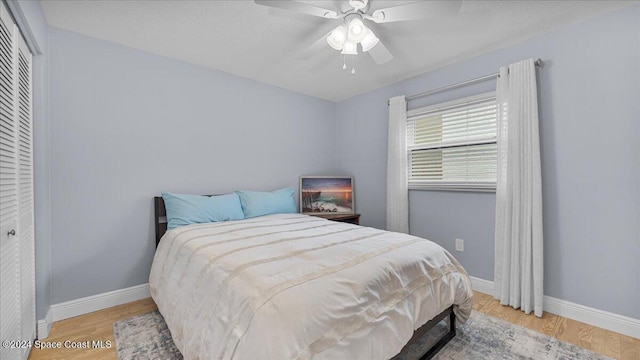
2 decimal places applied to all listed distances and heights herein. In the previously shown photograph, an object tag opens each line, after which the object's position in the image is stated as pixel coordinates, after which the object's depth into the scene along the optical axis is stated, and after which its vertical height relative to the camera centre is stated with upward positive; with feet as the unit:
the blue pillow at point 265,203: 9.42 -0.88
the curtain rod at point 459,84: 7.45 +3.10
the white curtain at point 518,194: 7.23 -0.47
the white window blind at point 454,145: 8.59 +1.14
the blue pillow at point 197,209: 7.87 -0.94
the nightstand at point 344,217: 11.13 -1.63
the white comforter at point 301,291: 3.44 -1.79
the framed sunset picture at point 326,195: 12.05 -0.75
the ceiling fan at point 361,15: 5.00 +3.22
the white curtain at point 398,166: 10.42 +0.45
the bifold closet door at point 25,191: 5.20 -0.24
